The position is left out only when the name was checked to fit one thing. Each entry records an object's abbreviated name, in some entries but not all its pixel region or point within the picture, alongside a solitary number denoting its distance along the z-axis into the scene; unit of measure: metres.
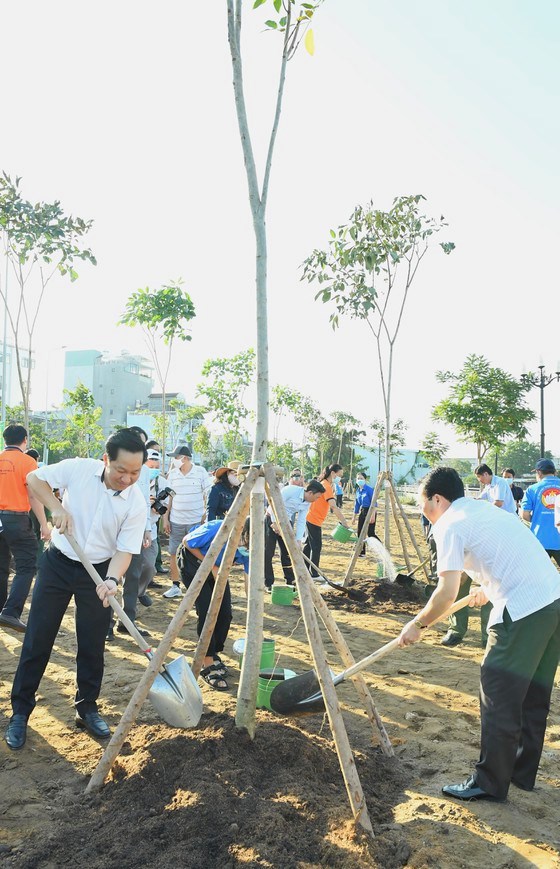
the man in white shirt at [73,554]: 3.65
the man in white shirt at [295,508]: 8.14
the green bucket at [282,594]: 7.85
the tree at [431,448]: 20.75
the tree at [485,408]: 17.41
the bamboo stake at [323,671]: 2.76
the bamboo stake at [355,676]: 3.37
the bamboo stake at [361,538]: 8.84
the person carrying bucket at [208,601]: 4.81
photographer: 6.63
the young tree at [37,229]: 10.75
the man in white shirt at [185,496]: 7.88
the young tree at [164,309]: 13.73
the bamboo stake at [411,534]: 9.43
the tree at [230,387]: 23.15
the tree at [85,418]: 25.16
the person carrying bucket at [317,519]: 8.92
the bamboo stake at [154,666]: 3.12
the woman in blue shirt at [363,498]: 12.57
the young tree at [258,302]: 3.46
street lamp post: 21.91
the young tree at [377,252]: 8.52
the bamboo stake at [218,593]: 3.53
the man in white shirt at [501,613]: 3.10
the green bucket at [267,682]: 4.04
